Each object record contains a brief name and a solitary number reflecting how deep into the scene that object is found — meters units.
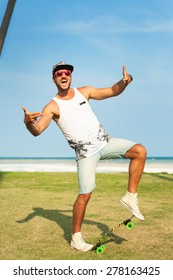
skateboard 7.29
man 7.37
